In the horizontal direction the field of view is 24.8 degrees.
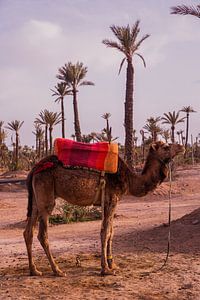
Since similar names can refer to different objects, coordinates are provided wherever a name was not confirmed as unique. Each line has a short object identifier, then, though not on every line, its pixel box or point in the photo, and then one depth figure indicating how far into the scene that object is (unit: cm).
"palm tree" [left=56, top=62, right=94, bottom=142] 3872
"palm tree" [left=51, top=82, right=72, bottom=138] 4559
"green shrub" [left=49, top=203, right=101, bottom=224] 1492
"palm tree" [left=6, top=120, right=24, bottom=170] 5503
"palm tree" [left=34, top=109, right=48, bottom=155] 5100
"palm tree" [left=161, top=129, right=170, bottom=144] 5252
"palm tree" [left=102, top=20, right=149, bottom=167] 2648
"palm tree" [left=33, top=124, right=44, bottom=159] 6122
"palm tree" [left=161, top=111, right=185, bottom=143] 5400
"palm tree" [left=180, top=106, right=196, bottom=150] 6106
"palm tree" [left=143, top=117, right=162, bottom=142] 5753
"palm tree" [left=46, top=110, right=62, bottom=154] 5072
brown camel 729
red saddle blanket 741
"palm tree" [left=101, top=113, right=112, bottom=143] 6354
